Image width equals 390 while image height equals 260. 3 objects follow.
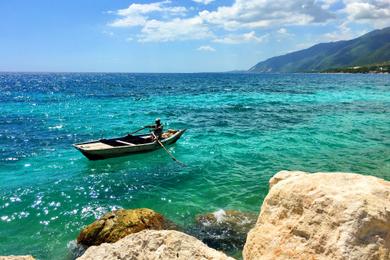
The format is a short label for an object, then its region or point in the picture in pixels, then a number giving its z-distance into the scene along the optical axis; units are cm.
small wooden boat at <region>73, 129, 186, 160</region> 2359
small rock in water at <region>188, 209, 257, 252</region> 1241
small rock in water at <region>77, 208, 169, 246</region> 1173
